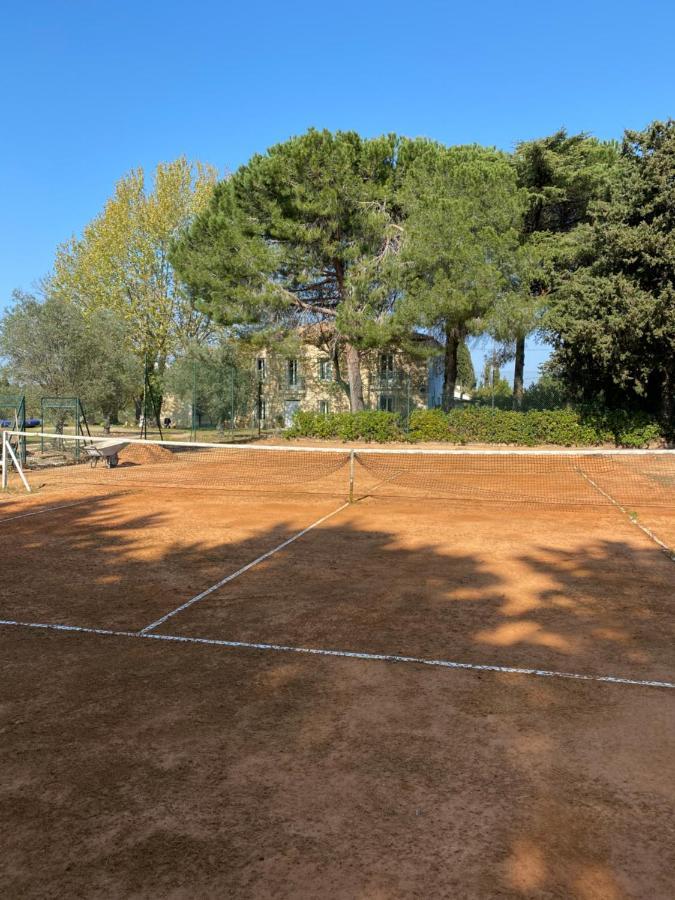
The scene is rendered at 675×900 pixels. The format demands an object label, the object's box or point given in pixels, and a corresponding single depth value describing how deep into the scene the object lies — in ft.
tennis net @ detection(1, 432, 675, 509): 57.87
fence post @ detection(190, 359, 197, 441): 113.41
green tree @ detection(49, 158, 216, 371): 155.63
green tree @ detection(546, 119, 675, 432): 90.53
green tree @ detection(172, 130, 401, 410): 110.01
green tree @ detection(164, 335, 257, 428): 132.77
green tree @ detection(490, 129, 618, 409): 105.50
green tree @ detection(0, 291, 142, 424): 95.45
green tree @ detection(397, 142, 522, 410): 103.35
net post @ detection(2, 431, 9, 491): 55.32
